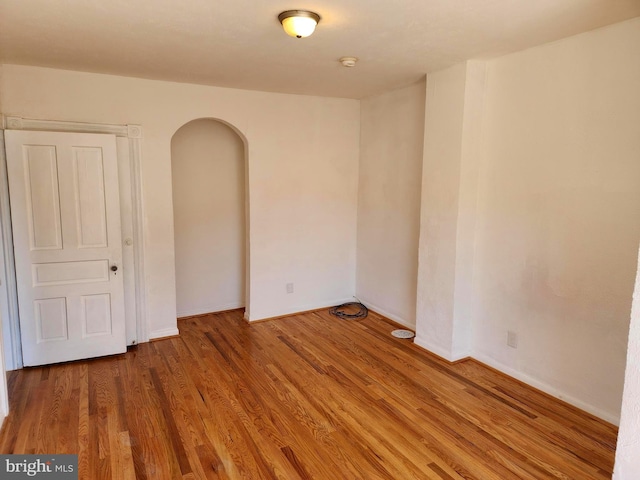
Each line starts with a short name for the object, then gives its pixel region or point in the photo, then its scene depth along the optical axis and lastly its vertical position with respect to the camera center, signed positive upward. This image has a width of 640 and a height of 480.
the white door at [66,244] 3.36 -0.39
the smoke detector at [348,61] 3.17 +1.07
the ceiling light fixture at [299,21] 2.30 +0.99
